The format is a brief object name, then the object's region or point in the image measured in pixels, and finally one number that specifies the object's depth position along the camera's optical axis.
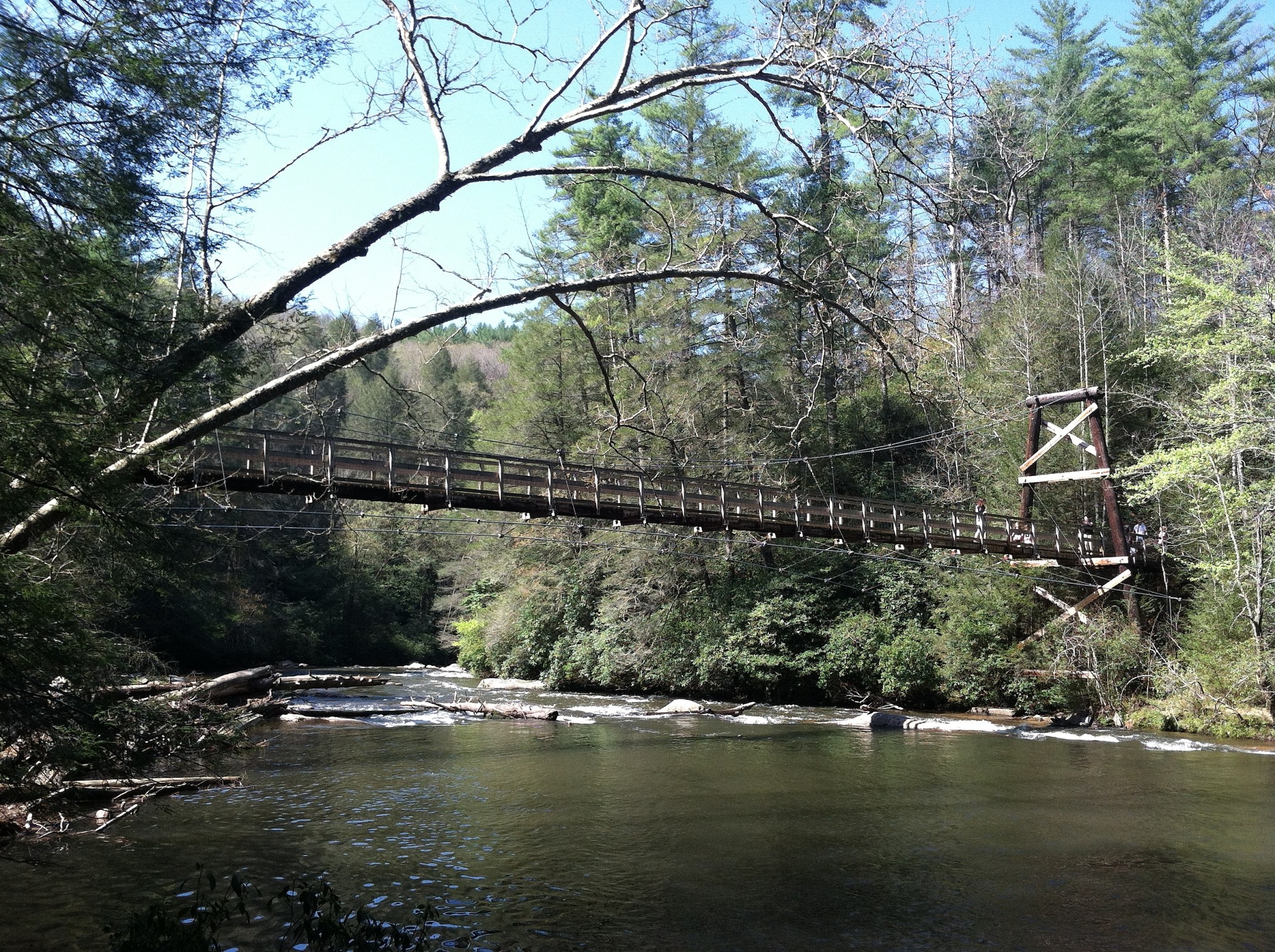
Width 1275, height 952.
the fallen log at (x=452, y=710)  14.18
